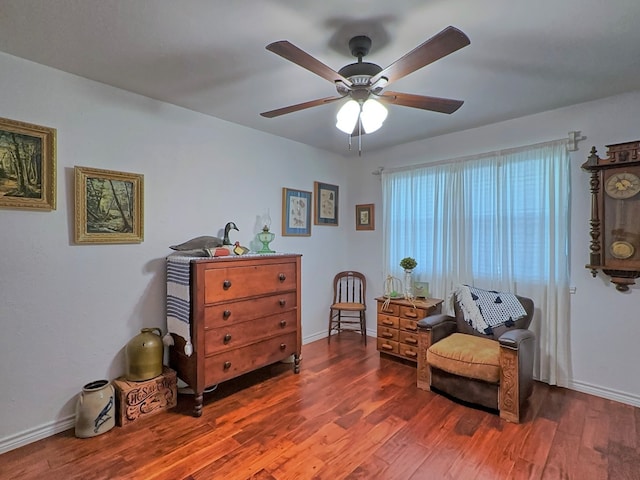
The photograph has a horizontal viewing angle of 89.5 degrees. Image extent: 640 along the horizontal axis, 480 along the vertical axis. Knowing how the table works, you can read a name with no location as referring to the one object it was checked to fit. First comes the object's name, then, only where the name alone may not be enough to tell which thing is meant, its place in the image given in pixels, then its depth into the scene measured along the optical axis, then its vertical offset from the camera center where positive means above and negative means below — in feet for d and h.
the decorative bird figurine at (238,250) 9.22 -0.47
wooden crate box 7.51 -3.94
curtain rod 9.16 +2.58
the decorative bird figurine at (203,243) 8.93 -0.26
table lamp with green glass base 10.95 -0.16
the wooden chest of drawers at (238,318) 7.98 -2.35
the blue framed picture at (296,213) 12.42 +0.81
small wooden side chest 10.93 -3.20
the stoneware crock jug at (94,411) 7.05 -3.92
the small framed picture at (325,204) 13.70 +1.27
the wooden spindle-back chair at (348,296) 14.33 -2.86
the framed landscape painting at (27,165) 6.67 +1.49
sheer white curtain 9.37 +0.09
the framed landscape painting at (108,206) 7.59 +0.71
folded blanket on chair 9.26 -2.27
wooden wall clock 8.23 +0.47
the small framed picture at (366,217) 14.26 +0.71
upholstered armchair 7.66 -3.13
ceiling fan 4.54 +2.69
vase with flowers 12.01 -1.51
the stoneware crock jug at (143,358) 7.93 -3.07
